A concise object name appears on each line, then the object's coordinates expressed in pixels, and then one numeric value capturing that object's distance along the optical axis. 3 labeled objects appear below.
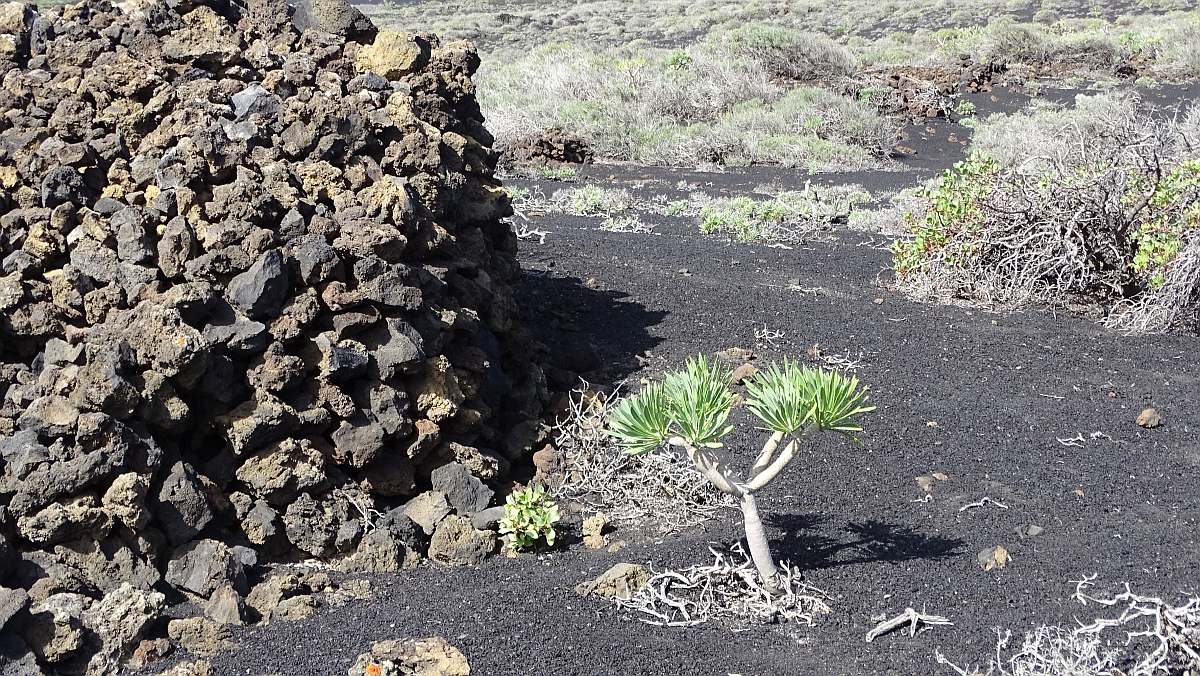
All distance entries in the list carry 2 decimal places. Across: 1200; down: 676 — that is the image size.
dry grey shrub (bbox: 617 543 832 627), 2.94
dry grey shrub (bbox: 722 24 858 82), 18.16
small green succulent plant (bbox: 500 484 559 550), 3.40
